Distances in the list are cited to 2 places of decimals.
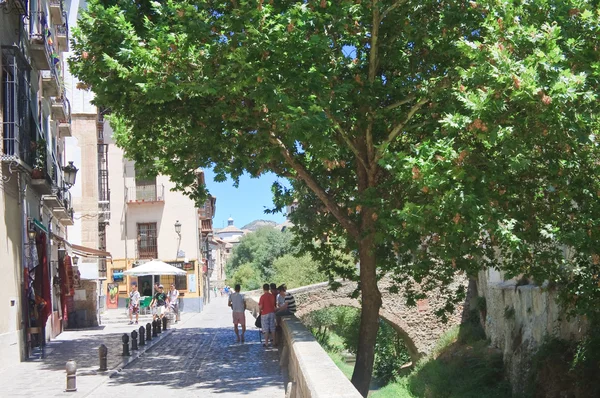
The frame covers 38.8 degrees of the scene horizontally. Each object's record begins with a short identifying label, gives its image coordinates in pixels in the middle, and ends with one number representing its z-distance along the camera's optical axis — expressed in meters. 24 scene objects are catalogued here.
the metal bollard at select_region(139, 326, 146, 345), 20.55
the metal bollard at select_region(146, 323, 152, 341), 21.91
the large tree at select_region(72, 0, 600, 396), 9.88
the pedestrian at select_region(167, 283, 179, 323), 32.68
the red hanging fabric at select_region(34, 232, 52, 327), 18.72
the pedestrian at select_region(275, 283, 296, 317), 19.70
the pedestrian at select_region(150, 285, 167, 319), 30.88
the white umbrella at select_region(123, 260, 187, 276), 33.22
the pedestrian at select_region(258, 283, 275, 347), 19.58
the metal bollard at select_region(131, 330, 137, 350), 19.28
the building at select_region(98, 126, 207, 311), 48.31
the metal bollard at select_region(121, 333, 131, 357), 17.80
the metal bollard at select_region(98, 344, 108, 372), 15.03
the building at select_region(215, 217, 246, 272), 154.88
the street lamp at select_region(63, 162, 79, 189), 22.33
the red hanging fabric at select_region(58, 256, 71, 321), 24.22
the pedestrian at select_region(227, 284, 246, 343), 22.00
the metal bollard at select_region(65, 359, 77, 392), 12.20
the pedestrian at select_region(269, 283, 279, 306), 20.69
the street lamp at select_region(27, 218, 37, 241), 18.20
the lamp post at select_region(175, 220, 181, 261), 41.47
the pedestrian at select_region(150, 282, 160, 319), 32.54
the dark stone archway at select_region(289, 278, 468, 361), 33.00
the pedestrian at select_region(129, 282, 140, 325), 31.42
